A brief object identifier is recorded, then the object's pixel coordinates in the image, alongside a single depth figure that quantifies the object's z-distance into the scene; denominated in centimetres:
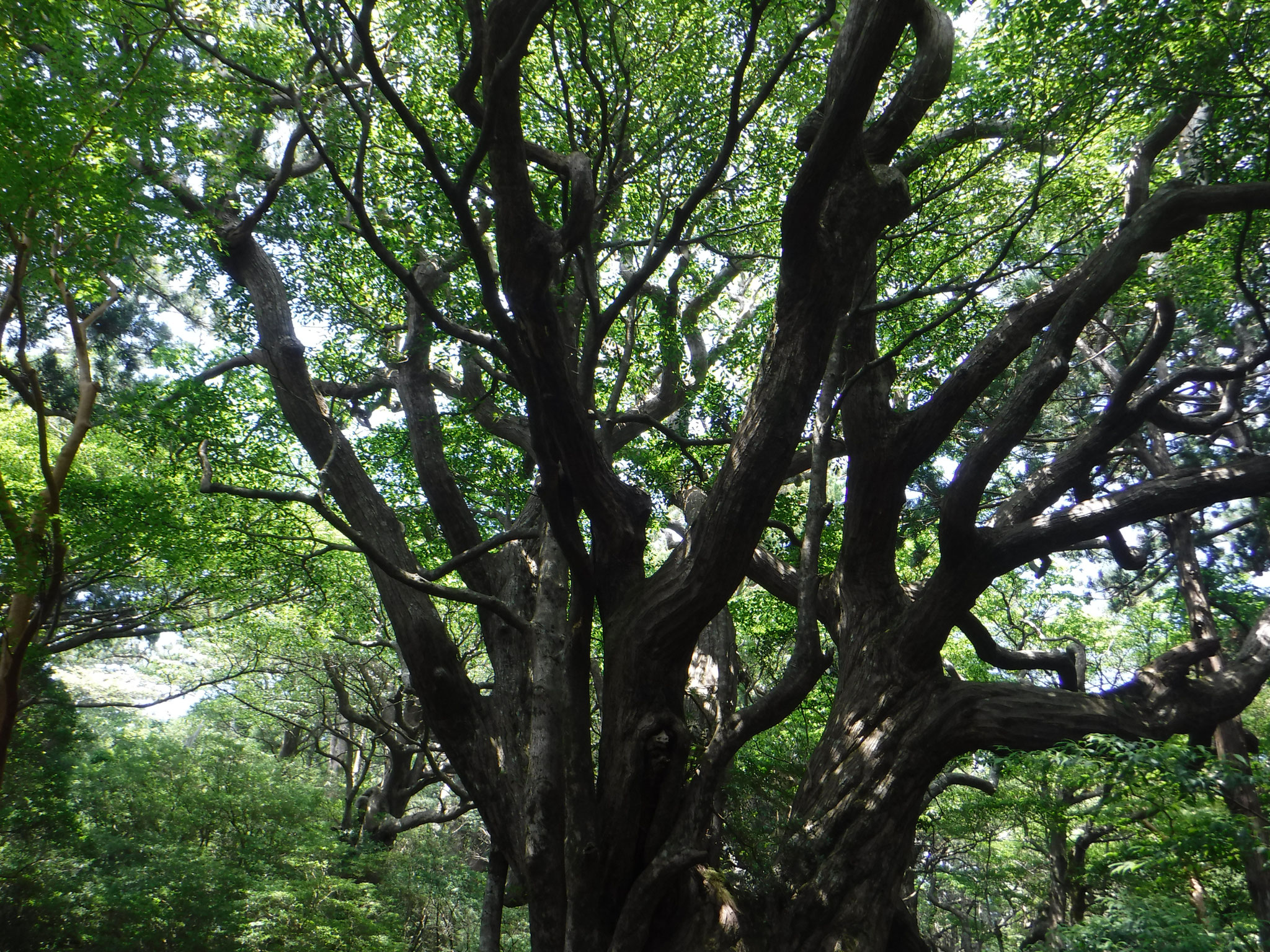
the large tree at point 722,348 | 384
